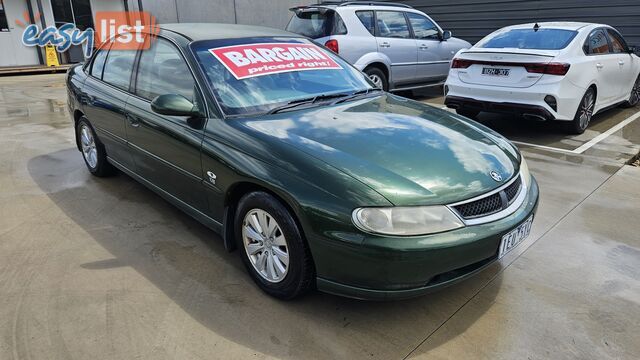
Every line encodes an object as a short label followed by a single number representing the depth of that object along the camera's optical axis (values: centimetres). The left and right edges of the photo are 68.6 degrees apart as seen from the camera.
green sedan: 230
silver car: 741
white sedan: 575
